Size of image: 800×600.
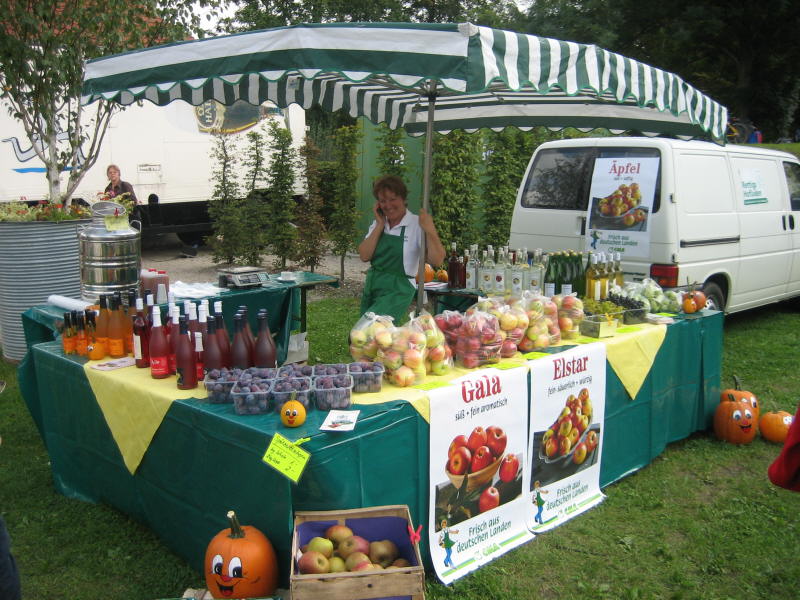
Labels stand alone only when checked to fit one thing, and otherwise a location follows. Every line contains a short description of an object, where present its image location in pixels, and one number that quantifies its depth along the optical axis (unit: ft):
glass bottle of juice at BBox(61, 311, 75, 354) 11.79
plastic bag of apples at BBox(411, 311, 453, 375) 10.43
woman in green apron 15.34
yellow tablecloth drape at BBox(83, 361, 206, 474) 9.89
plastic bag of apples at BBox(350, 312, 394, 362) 10.27
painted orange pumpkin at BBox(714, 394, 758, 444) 15.16
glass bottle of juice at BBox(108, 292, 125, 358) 11.50
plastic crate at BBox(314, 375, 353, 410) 9.09
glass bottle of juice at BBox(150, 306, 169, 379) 10.26
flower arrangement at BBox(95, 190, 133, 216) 24.11
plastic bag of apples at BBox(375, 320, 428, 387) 10.01
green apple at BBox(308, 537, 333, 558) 7.88
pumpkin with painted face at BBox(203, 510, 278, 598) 8.03
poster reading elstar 11.35
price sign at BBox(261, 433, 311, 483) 7.95
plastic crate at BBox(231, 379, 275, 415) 8.89
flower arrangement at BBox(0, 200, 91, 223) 20.64
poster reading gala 9.84
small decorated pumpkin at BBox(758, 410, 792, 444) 15.49
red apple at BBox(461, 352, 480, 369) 10.94
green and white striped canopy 9.53
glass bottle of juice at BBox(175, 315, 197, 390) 9.84
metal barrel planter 20.35
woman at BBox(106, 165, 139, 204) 32.14
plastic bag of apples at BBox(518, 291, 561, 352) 11.92
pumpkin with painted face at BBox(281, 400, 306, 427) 8.47
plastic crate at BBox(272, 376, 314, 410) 9.00
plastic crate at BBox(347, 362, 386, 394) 9.70
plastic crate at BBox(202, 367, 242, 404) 9.25
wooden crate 7.26
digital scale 18.42
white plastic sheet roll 14.49
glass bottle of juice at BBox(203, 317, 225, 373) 10.07
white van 19.90
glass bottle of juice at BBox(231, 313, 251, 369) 10.37
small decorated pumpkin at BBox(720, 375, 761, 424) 15.47
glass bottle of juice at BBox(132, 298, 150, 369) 10.95
